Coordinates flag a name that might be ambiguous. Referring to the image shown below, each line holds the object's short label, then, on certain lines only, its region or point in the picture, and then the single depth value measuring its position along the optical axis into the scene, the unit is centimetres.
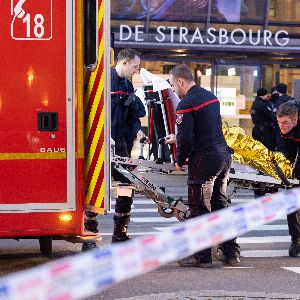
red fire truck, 805
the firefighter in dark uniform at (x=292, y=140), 1012
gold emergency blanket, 1068
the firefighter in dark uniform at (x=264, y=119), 1867
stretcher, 1012
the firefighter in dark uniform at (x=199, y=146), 930
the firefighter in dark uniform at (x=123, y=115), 1041
